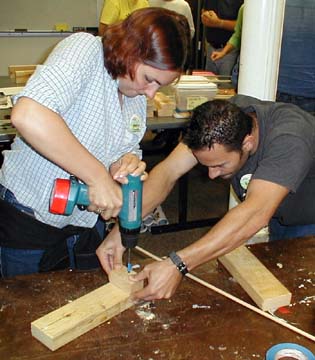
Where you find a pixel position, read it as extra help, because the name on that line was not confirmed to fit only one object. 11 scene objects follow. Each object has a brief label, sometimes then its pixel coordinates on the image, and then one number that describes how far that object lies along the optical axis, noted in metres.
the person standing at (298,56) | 2.54
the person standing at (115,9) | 4.29
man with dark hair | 1.47
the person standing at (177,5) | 4.57
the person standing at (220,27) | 4.45
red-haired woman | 1.23
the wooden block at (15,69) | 3.90
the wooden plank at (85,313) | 1.21
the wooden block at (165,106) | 2.92
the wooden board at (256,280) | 1.38
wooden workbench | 1.19
